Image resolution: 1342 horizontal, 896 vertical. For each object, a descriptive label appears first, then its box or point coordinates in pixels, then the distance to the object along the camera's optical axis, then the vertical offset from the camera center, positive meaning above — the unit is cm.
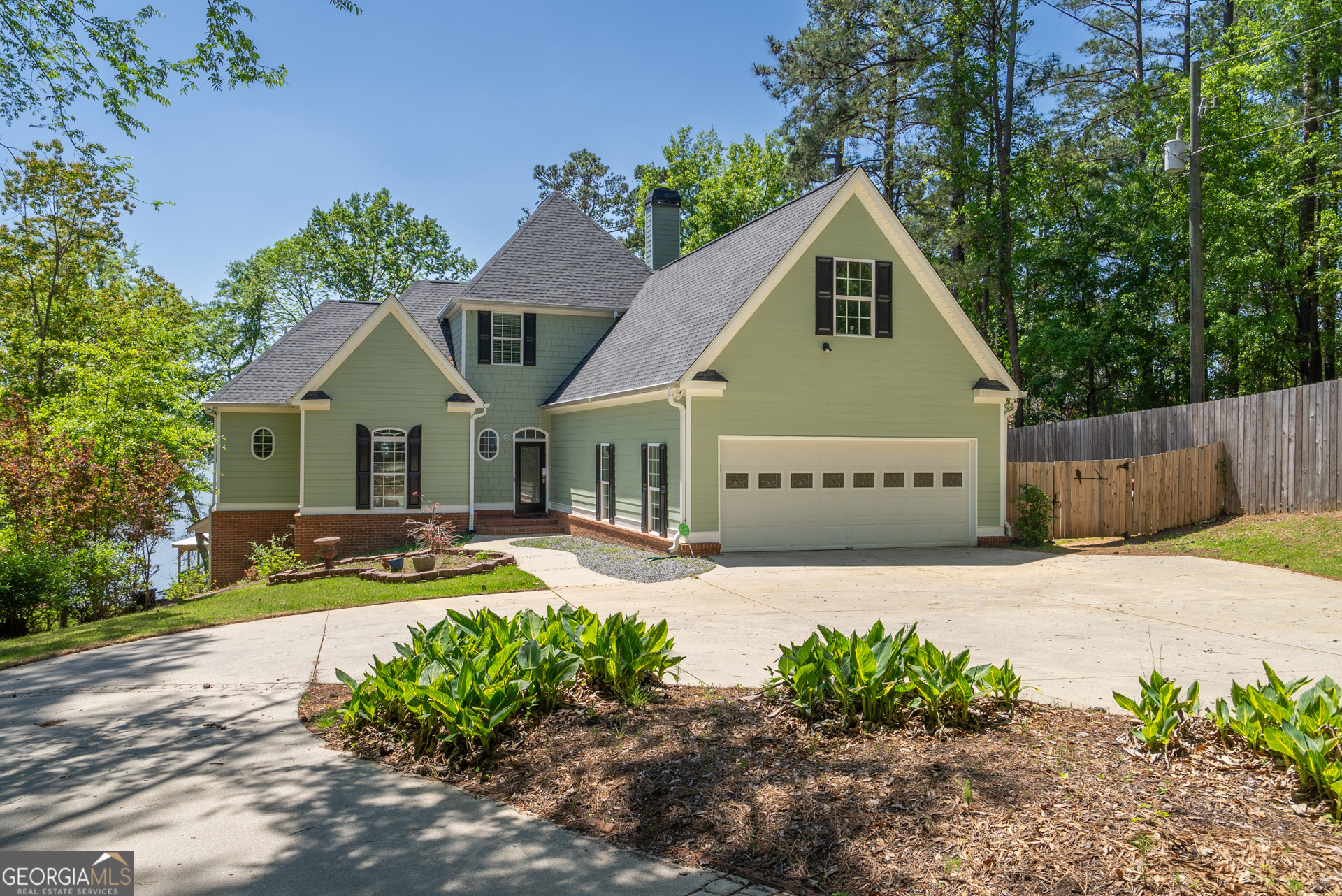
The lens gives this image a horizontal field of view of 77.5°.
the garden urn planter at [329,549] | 1513 -176
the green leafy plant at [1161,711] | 441 -143
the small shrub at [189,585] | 1634 -288
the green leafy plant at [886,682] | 497 -140
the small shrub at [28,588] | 1179 -190
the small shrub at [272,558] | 1656 -218
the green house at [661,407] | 1547 +96
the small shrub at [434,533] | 1523 -158
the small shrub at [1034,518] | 1688 -139
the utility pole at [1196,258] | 1877 +431
